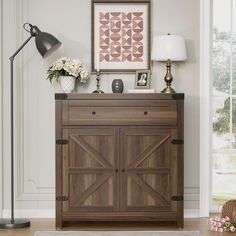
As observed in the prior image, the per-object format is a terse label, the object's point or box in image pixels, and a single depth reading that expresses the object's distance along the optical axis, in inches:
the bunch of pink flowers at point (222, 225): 197.1
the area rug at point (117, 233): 190.7
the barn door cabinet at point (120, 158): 201.5
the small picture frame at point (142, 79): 214.5
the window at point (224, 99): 231.5
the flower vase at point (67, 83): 210.5
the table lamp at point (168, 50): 208.2
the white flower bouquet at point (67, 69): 208.8
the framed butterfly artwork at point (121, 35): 219.5
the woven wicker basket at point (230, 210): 199.2
